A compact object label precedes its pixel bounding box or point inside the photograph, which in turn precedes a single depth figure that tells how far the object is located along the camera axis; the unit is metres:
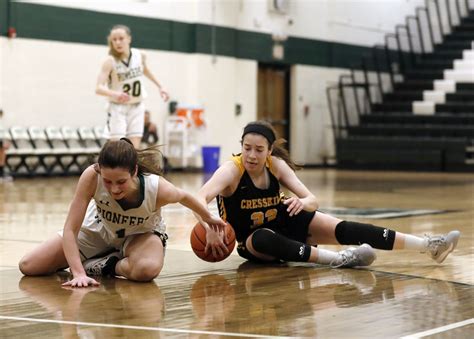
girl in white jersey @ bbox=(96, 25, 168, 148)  9.59
